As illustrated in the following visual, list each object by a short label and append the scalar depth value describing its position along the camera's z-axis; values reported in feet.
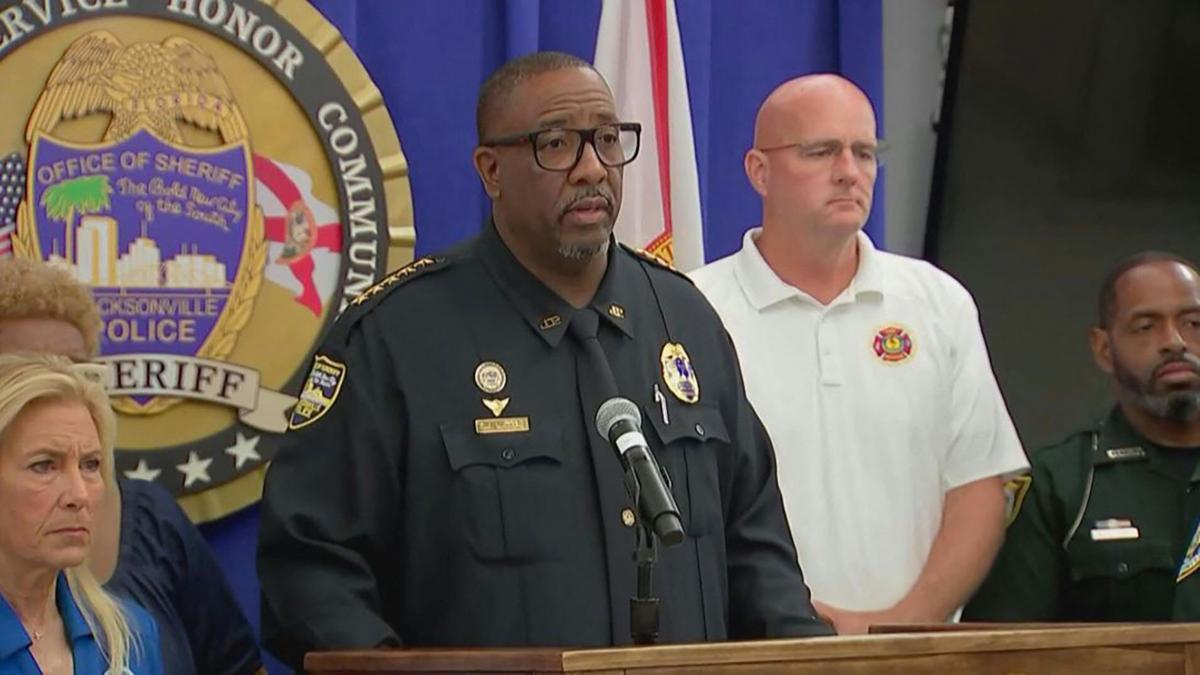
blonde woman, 17.65
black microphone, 14.70
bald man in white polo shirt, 25.07
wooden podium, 13.15
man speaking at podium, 18.72
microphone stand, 15.19
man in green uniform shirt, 25.62
